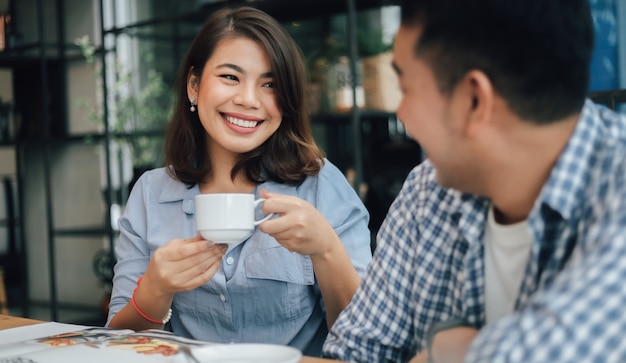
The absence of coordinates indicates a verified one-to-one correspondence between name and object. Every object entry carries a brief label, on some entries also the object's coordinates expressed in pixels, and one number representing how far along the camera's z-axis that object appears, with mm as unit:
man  710
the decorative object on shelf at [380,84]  3056
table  1406
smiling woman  1634
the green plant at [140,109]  4180
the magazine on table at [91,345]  1039
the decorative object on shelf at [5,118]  4961
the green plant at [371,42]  3076
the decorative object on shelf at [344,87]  3111
